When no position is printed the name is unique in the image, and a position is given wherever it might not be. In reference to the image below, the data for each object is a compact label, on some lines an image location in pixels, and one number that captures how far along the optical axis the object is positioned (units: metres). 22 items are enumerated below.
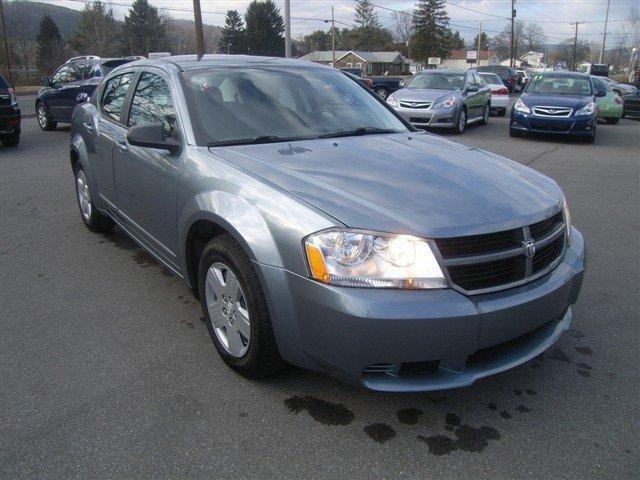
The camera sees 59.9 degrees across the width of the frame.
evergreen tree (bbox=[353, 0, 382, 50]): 112.31
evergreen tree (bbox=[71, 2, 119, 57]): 62.53
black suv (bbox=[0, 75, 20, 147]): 11.11
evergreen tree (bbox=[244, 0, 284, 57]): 76.75
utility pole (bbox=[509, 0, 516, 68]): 55.14
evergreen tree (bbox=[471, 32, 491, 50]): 122.06
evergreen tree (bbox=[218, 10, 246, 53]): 78.15
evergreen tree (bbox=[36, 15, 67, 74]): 55.97
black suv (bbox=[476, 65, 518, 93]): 29.16
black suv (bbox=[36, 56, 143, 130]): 13.83
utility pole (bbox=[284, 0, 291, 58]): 24.97
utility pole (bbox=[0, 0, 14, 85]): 33.97
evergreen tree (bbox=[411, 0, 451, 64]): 76.75
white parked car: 20.34
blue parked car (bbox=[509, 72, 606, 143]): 12.35
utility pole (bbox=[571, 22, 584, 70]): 82.22
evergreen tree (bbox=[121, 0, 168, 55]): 79.50
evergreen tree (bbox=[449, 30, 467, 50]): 122.45
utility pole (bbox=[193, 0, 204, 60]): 26.62
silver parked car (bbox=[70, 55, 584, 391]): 2.32
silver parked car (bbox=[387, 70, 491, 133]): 13.37
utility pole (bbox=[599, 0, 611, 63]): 60.09
